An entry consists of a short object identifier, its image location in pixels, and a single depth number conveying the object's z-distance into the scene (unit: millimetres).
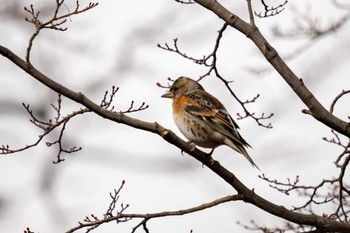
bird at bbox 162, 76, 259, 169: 16625
